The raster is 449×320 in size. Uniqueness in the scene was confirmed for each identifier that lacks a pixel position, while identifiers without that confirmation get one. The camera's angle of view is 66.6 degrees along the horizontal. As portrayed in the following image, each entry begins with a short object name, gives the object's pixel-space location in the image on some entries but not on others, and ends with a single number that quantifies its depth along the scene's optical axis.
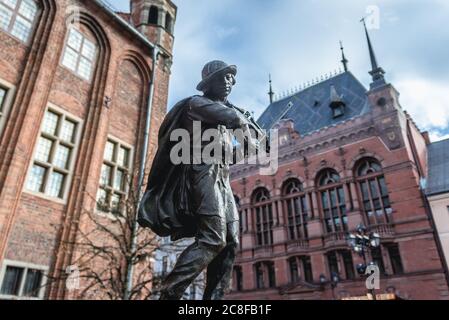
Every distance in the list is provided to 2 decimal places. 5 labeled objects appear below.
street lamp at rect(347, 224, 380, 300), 13.67
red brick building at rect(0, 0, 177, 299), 9.55
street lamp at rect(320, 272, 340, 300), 19.98
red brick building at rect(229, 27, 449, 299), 18.62
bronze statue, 2.50
